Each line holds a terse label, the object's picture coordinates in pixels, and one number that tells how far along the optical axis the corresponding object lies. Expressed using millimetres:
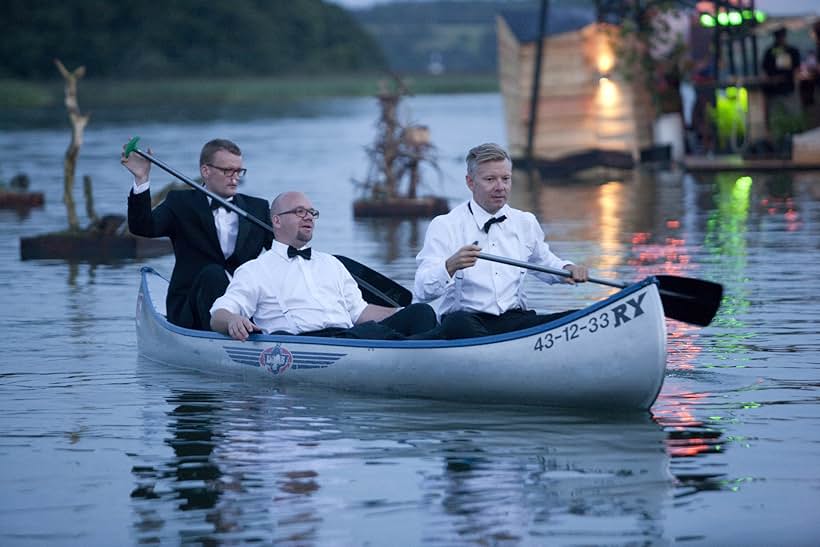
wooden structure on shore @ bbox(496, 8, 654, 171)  32281
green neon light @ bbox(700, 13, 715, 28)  31156
